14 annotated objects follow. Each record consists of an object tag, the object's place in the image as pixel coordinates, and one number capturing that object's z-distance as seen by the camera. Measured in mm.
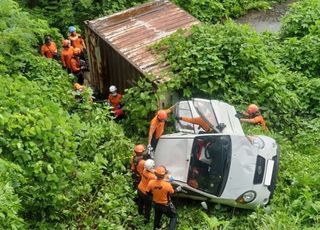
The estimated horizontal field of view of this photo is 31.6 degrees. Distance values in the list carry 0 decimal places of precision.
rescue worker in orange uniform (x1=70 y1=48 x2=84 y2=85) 14570
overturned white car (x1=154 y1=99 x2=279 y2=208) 10547
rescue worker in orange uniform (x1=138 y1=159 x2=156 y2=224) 10086
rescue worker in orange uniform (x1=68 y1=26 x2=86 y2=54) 14844
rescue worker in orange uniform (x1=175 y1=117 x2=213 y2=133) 11469
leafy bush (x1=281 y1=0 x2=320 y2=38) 16612
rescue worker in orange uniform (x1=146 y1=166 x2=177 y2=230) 9805
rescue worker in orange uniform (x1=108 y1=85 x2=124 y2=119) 13359
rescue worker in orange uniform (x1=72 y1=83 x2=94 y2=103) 12799
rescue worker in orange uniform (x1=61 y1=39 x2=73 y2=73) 14473
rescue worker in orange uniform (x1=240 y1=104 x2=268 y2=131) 12164
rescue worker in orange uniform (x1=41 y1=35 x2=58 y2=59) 14750
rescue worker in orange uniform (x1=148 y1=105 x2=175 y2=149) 11578
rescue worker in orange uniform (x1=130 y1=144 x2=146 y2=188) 10531
